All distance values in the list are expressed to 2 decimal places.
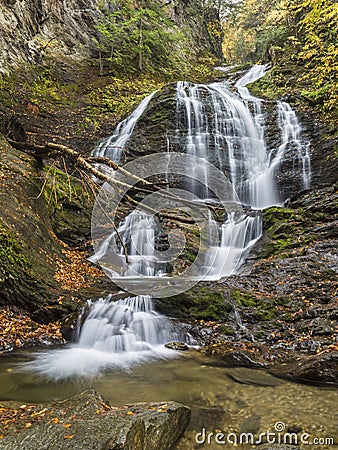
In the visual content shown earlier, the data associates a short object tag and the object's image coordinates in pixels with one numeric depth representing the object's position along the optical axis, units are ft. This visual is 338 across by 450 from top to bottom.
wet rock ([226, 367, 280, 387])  13.82
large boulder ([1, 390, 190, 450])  7.47
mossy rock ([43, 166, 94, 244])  28.58
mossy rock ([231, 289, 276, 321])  20.01
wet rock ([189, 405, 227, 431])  10.70
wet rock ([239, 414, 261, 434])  10.46
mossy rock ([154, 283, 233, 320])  20.43
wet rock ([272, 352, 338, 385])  13.34
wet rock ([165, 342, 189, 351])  18.08
